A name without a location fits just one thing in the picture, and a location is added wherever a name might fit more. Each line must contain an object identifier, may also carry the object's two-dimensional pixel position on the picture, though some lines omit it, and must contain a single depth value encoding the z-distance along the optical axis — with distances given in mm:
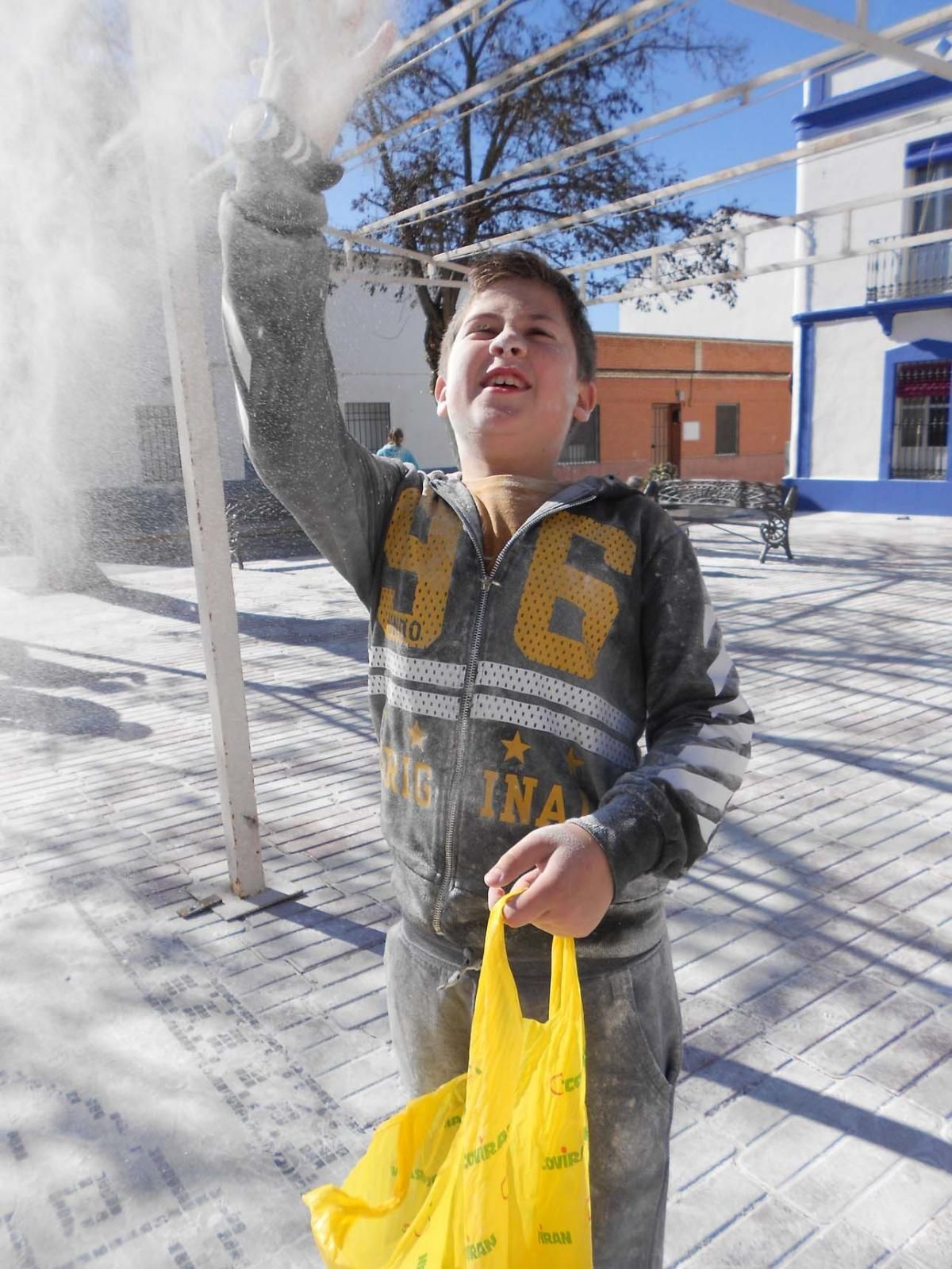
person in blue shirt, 12391
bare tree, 13337
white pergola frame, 3127
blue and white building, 17156
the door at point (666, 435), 29000
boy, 1266
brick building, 27547
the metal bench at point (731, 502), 12719
